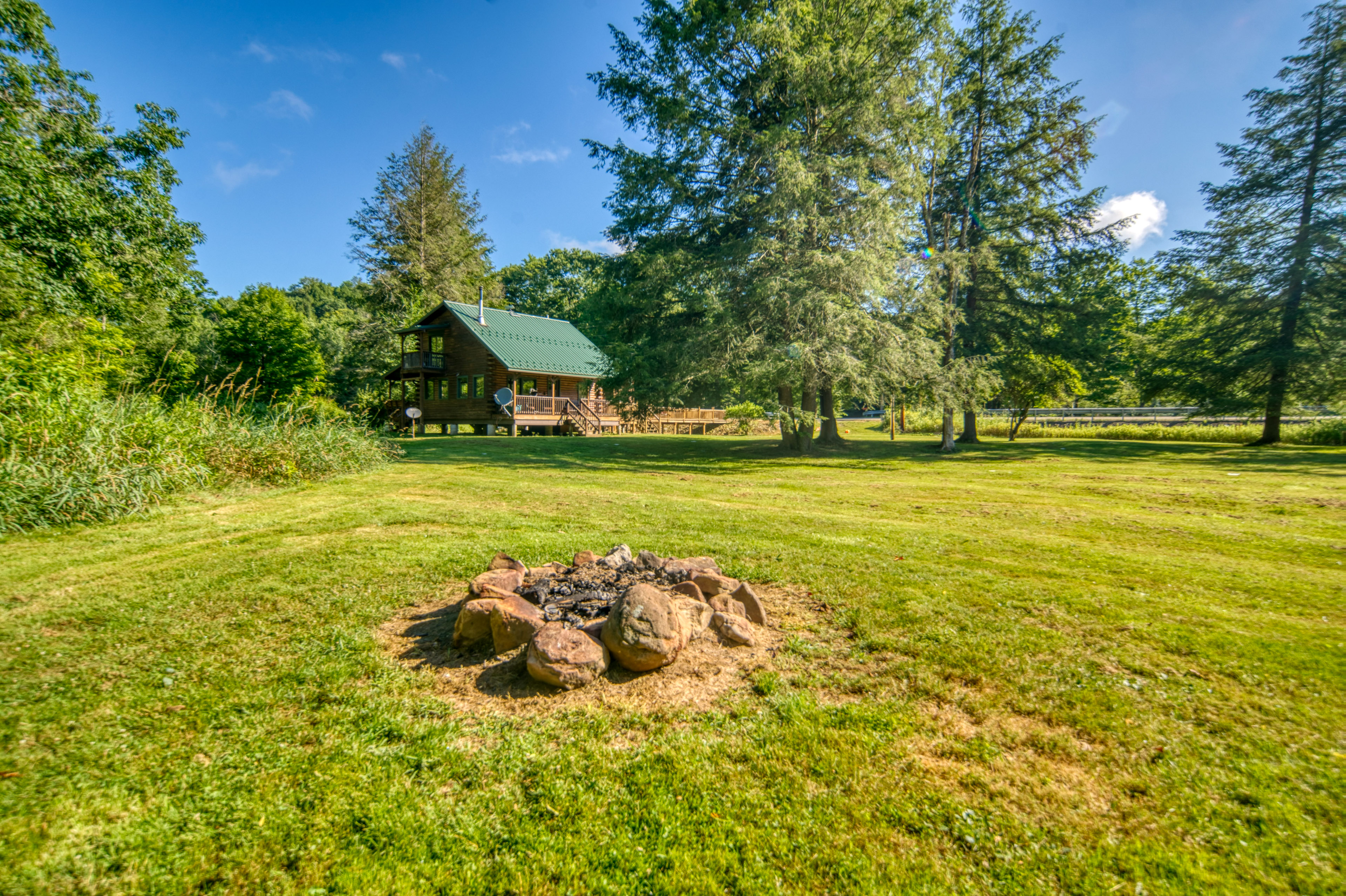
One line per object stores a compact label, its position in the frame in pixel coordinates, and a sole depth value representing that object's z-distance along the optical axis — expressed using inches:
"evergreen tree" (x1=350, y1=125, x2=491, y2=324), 1272.1
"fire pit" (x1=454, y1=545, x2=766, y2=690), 126.0
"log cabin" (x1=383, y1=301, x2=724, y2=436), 1029.2
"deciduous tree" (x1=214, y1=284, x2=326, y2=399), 994.1
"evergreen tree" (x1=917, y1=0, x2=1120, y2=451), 763.4
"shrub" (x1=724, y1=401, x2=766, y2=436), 1348.4
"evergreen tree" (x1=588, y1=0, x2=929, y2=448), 559.8
